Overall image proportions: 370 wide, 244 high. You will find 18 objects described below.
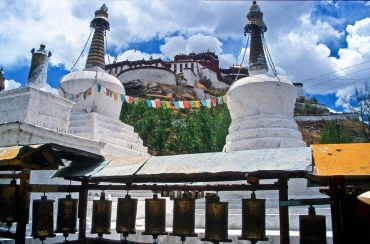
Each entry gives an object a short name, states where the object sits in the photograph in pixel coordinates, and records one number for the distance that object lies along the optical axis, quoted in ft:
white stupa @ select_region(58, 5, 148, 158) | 45.50
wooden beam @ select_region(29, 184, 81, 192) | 15.38
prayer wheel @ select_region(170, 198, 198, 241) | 15.26
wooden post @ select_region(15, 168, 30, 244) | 14.82
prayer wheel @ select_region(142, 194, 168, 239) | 15.84
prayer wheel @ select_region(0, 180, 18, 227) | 15.43
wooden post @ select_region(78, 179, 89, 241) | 17.93
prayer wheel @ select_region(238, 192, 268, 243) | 14.25
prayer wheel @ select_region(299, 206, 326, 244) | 13.37
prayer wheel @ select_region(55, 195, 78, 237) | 17.16
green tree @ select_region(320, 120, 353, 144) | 86.22
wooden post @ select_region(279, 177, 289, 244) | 13.26
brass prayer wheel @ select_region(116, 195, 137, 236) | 16.48
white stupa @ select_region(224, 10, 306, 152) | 42.96
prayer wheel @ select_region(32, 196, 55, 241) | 15.99
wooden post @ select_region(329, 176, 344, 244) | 12.68
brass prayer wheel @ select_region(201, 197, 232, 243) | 14.64
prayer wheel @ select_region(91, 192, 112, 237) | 17.12
